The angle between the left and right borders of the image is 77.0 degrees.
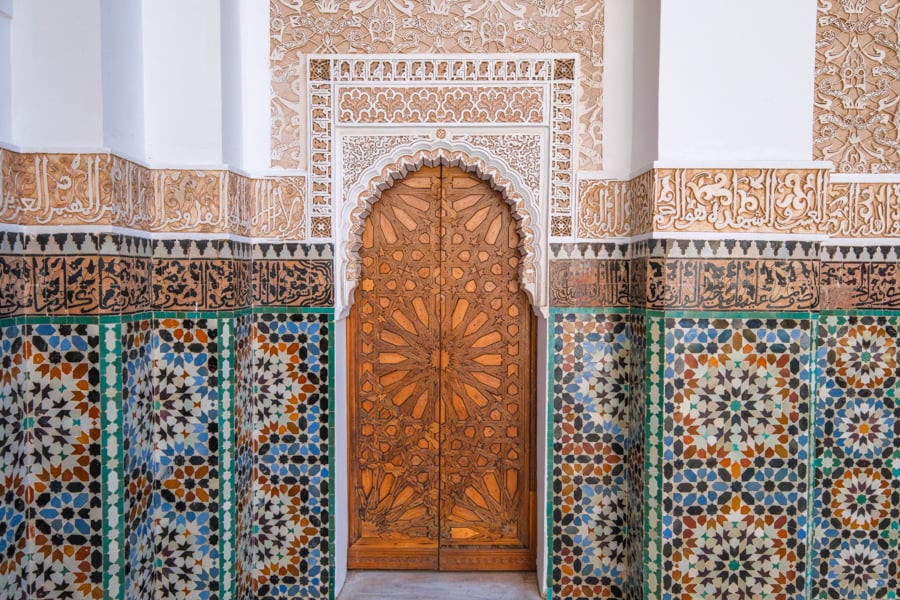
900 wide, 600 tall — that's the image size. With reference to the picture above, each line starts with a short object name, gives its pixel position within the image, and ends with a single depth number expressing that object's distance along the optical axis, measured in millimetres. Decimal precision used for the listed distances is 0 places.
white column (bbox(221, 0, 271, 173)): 2111
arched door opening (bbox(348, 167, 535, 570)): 2316
